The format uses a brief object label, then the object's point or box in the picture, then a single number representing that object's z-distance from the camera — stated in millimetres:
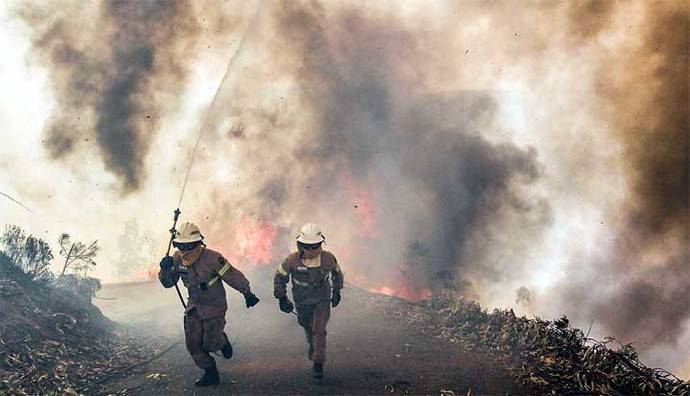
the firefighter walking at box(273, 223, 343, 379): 6750
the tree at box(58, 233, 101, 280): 10812
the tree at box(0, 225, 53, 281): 9133
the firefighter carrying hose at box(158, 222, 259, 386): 6250
